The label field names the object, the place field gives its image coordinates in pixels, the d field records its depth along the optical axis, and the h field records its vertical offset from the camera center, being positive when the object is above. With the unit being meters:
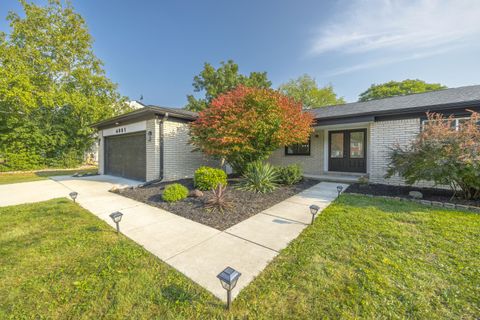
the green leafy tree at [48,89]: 13.49 +5.18
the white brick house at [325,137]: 6.92 +0.88
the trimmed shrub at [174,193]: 5.32 -1.09
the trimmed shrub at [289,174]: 7.33 -0.70
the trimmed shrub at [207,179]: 6.21 -0.77
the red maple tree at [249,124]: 6.27 +1.14
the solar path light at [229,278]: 1.75 -1.14
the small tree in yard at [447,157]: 4.59 +0.03
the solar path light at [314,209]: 3.61 -0.99
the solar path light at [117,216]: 3.38 -1.11
